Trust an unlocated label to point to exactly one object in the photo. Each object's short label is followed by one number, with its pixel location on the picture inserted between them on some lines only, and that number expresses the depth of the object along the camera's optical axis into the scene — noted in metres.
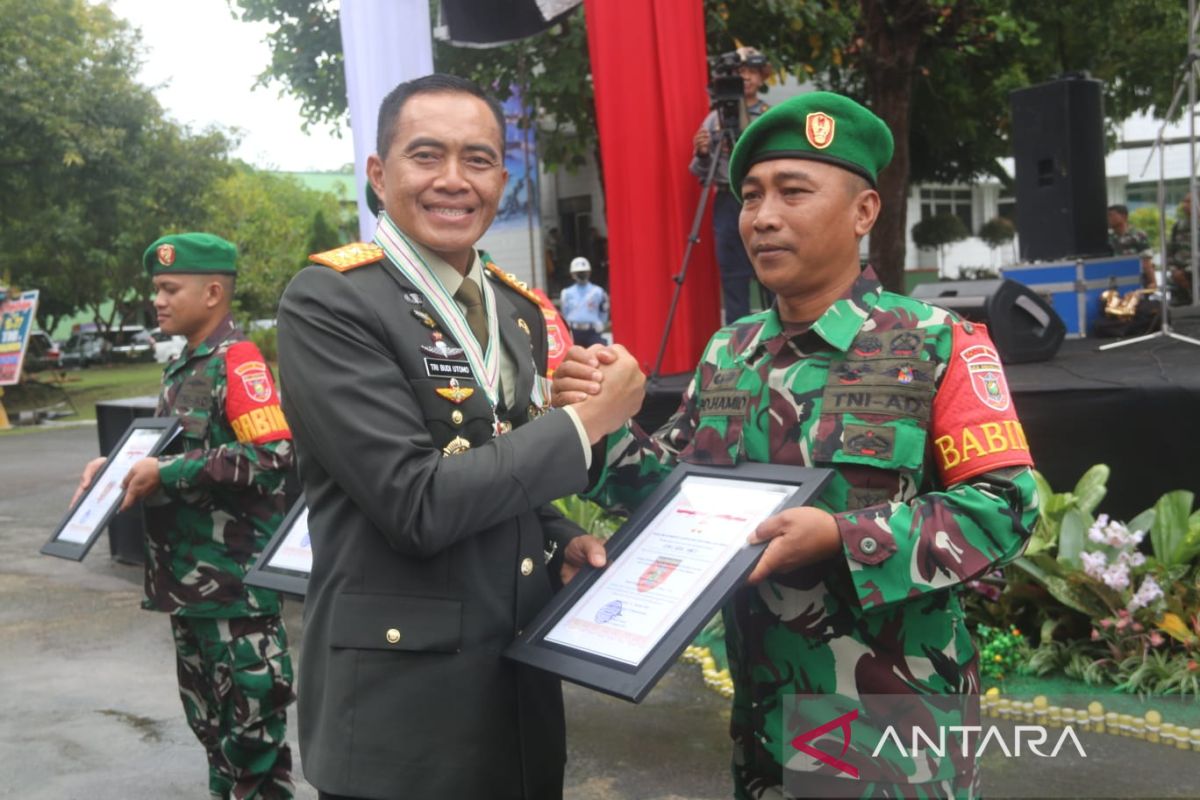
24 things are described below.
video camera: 6.72
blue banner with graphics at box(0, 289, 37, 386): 20.45
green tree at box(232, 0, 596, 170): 13.42
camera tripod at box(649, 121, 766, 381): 6.68
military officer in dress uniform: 1.79
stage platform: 5.12
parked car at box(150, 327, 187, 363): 43.55
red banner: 7.41
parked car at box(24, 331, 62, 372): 33.98
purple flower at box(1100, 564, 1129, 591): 4.64
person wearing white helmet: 15.45
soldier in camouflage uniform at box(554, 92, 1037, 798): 1.86
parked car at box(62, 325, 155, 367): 42.75
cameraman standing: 7.13
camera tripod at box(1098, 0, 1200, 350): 7.01
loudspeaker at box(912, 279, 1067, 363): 6.65
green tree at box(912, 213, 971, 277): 27.47
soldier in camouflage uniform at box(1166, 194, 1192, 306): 12.12
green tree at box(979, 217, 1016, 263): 30.64
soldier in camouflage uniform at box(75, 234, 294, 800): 3.75
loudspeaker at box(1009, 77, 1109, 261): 10.35
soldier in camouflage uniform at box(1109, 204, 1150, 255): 12.65
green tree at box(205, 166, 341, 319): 40.53
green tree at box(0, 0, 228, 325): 23.92
